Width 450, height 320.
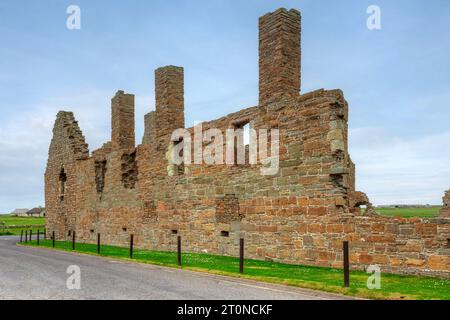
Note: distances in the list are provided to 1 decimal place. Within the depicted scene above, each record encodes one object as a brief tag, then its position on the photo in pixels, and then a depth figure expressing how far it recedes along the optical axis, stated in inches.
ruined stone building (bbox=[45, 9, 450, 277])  530.9
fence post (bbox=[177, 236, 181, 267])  605.9
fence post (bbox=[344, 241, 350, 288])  409.4
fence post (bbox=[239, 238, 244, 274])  516.4
